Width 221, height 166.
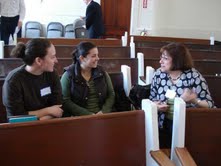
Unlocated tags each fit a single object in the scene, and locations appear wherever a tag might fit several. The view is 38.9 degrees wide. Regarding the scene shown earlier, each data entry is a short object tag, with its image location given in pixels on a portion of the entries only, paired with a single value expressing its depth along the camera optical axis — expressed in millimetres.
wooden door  6730
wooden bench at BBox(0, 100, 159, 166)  1268
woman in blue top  2080
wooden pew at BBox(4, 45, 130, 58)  3383
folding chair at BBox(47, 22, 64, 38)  6844
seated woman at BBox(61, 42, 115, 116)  2334
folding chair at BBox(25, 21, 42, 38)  6758
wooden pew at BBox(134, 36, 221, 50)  4441
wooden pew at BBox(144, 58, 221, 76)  3035
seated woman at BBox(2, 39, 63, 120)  1918
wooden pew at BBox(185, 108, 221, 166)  1537
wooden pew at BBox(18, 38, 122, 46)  3991
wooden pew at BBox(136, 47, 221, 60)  3648
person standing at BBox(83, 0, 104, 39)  4750
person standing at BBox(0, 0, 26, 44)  3916
